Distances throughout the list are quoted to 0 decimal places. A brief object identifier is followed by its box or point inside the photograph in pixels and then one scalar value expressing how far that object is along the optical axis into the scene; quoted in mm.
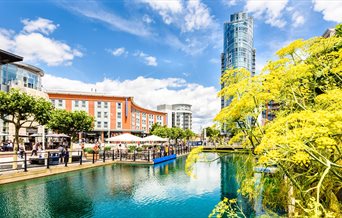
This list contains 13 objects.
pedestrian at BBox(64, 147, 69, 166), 19219
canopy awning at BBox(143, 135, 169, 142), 30538
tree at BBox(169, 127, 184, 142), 53250
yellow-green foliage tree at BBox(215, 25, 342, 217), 5797
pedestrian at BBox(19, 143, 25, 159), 21438
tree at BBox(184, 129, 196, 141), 64425
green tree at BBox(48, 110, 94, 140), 21453
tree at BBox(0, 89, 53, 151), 15641
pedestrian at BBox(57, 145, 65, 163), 20378
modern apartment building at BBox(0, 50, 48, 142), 31969
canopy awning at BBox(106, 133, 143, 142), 27044
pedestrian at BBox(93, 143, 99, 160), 24419
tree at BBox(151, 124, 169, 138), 46944
